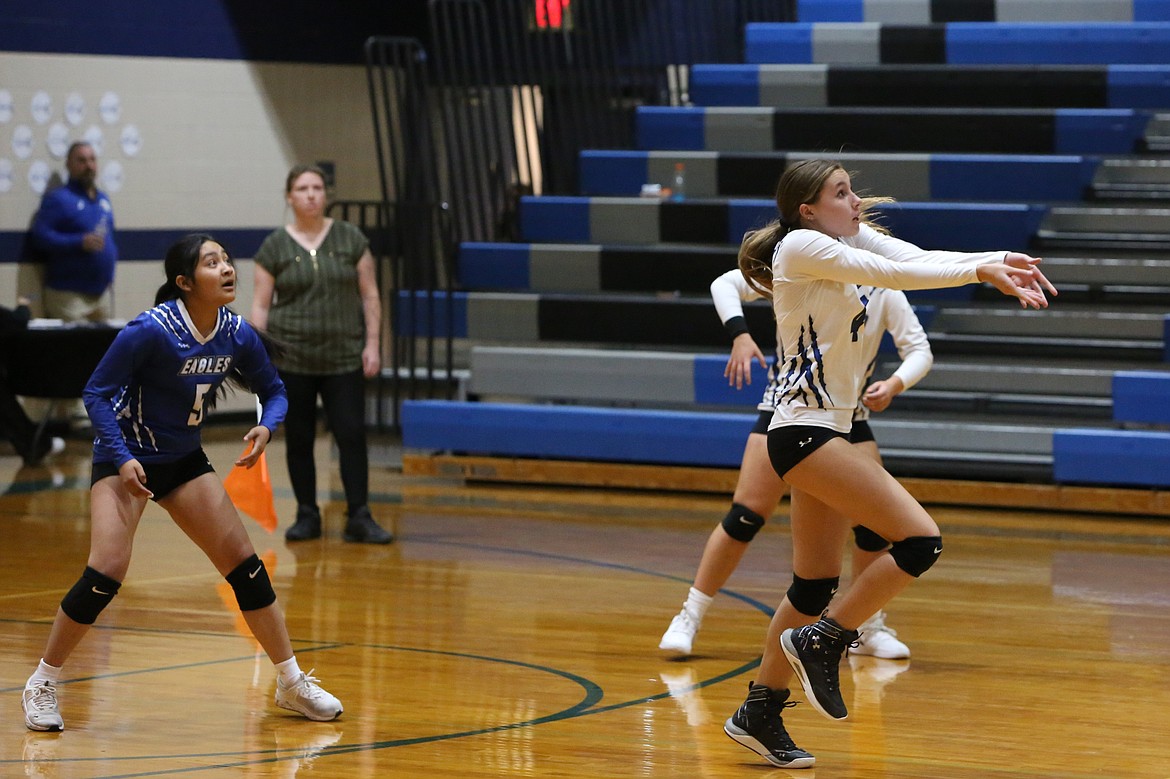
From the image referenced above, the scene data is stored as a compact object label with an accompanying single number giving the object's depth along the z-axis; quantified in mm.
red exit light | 21064
